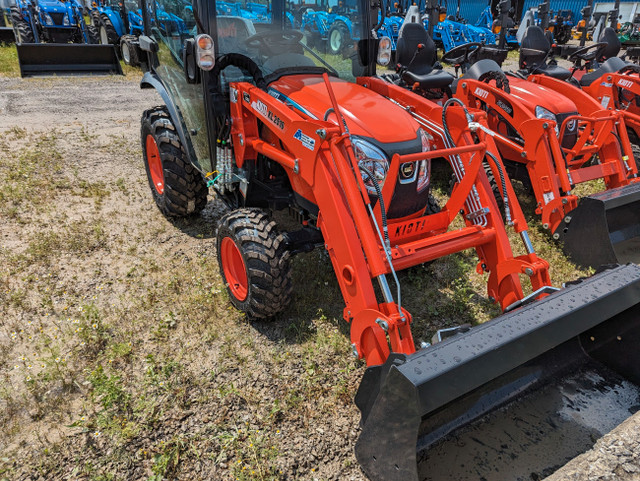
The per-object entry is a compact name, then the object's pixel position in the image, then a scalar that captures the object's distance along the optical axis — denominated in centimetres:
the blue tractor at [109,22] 1165
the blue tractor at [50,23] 1207
